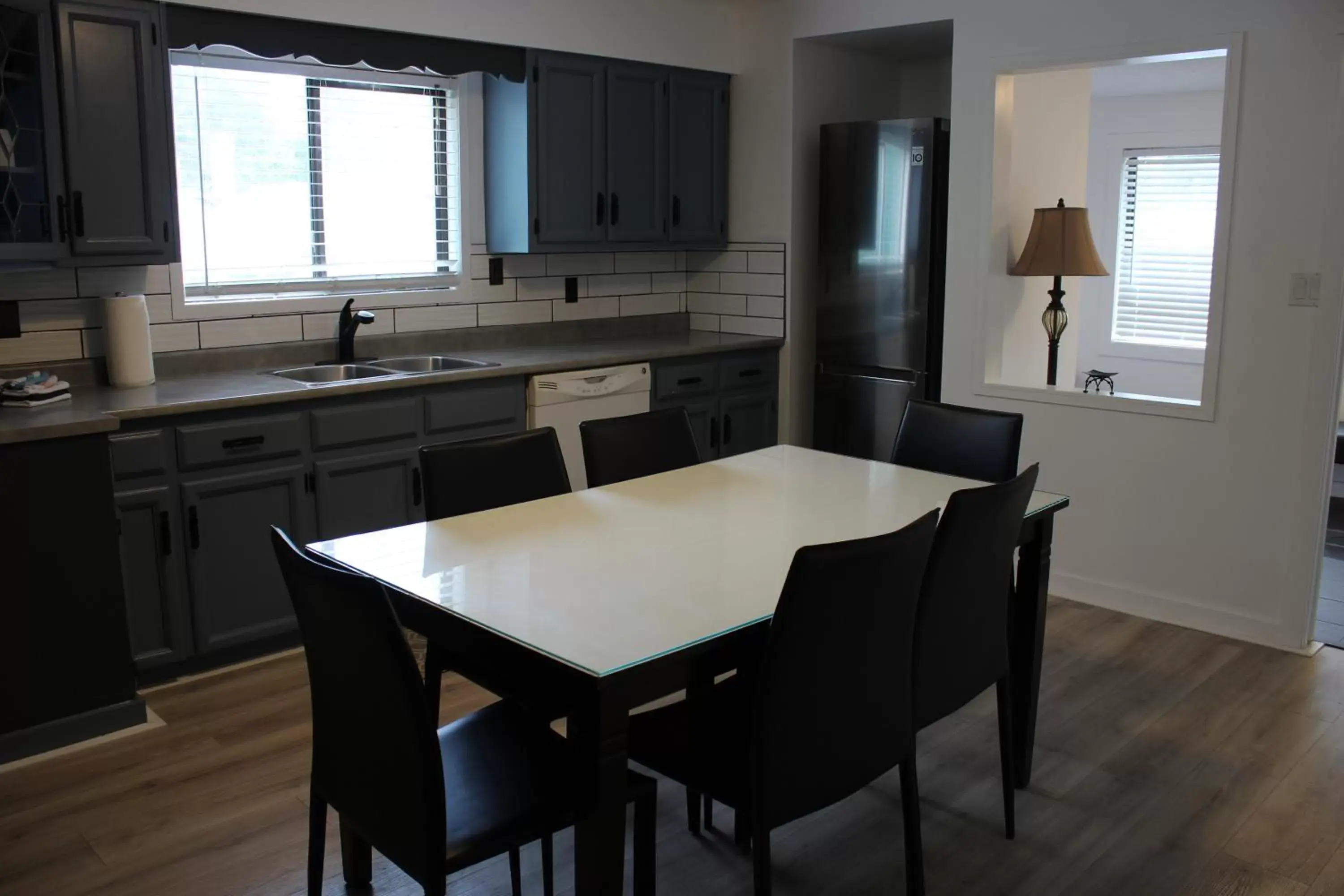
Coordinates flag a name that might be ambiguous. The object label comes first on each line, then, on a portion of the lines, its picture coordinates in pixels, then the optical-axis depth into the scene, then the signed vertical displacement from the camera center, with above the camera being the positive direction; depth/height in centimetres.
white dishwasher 424 -54
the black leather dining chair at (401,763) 173 -87
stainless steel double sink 407 -42
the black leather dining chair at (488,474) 267 -53
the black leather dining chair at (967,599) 226 -71
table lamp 429 +6
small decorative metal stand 704 -73
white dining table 178 -60
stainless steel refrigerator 468 -6
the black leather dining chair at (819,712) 189 -80
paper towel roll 355 -26
